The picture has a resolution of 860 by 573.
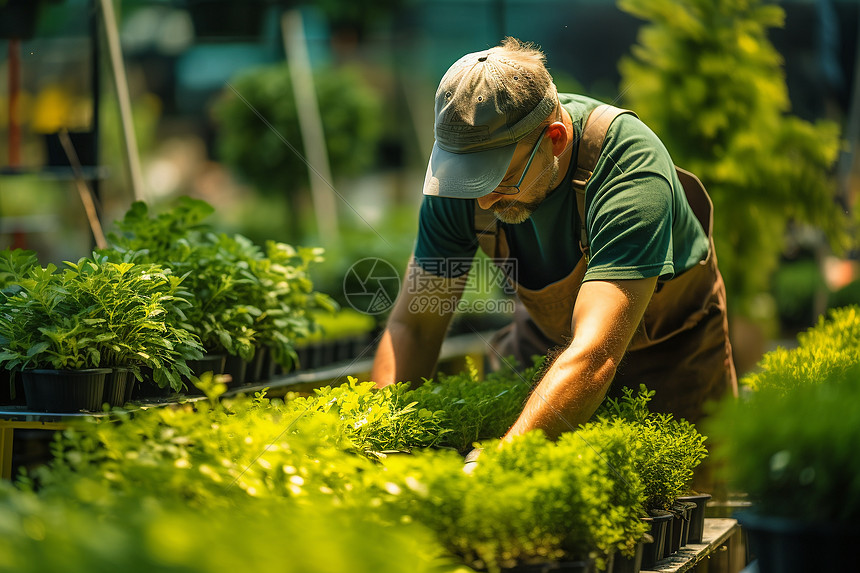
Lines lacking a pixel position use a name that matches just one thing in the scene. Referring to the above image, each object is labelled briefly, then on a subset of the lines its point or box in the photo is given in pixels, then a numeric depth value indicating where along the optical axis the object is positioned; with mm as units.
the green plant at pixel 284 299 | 2799
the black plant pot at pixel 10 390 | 2235
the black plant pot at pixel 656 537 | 1865
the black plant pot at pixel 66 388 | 2098
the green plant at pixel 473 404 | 2062
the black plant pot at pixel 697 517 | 2102
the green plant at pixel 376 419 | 1938
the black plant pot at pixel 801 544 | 1349
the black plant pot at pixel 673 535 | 1976
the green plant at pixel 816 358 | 2039
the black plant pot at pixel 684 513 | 2010
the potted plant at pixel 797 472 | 1348
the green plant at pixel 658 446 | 1865
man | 1922
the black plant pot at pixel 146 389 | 2330
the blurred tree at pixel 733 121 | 4402
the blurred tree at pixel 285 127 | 6859
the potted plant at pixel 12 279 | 2256
